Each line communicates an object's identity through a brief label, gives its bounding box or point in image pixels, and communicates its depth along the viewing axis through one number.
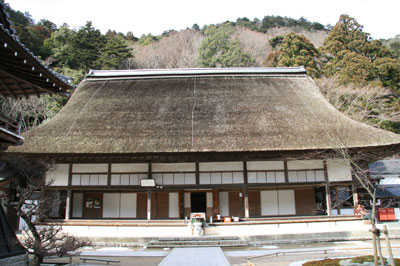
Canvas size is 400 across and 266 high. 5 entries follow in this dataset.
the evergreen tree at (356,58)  26.83
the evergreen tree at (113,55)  33.22
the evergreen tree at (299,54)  29.12
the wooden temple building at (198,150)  13.13
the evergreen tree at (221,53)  36.19
